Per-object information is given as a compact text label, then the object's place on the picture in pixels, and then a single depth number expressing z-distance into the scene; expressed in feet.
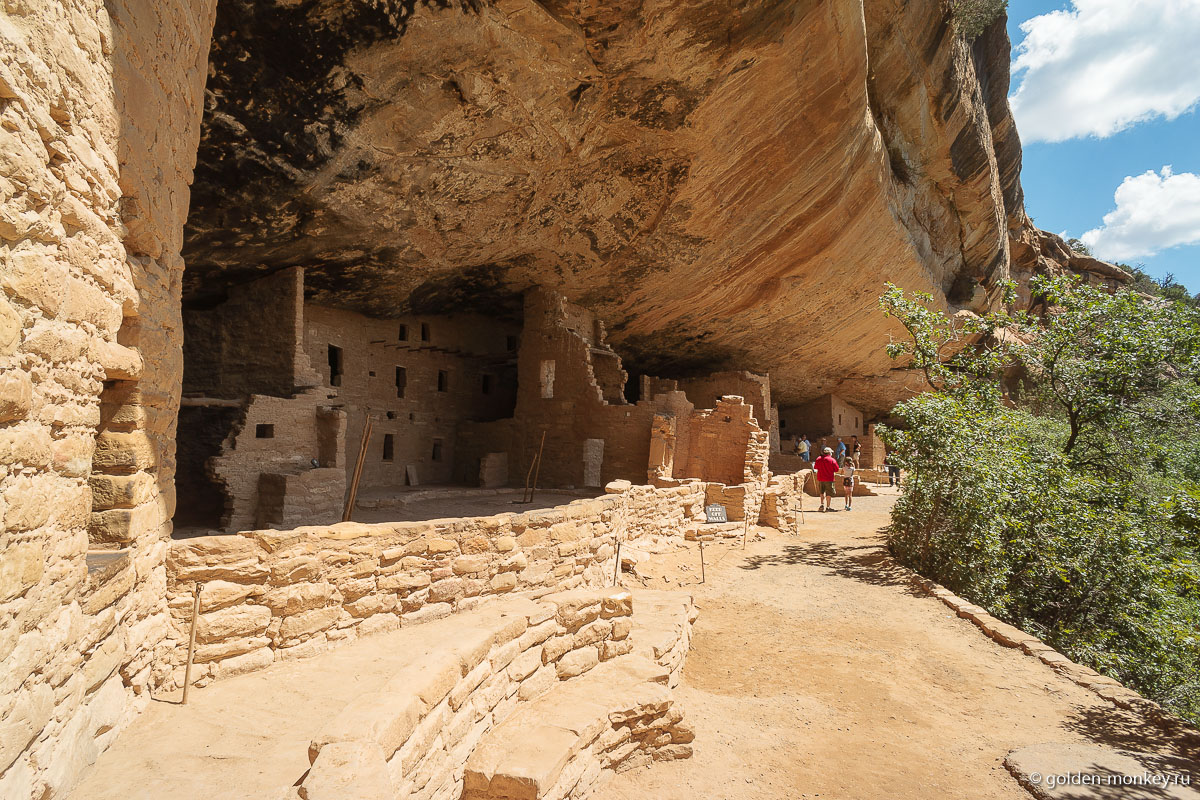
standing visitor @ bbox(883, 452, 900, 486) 72.39
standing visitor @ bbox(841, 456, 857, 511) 50.08
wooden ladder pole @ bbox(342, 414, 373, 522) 19.75
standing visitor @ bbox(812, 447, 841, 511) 46.65
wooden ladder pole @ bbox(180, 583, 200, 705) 10.12
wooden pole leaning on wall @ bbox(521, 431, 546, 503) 36.35
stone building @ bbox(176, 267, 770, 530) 30.32
